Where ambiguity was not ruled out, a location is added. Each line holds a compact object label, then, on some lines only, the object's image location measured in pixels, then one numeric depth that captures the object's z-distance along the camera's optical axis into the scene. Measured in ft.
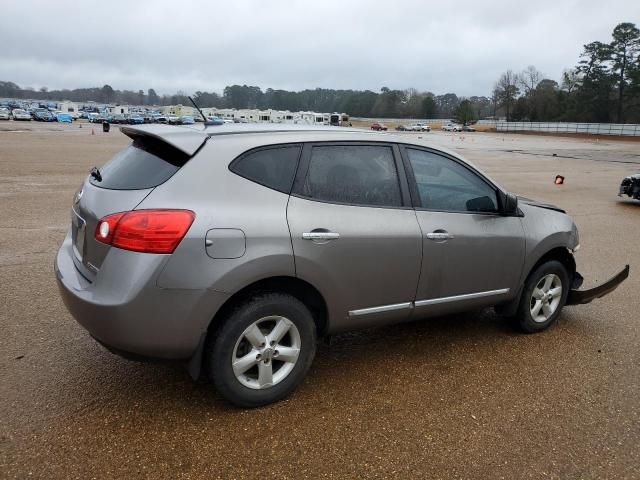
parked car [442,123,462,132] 323.02
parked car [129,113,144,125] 244.05
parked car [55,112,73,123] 237.86
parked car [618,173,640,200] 42.98
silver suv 9.23
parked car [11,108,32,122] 218.83
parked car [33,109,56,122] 226.17
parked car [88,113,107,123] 246.84
